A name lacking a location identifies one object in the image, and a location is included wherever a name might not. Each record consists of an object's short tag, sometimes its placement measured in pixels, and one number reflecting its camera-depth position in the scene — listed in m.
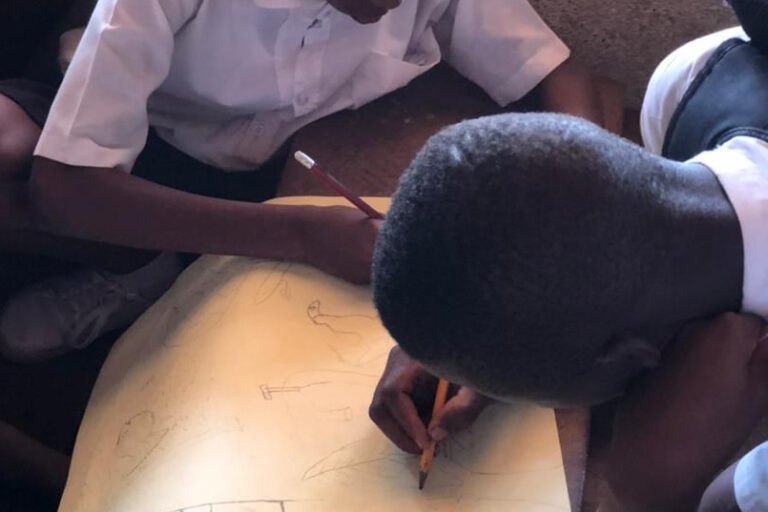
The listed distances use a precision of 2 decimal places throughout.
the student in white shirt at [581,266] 0.98
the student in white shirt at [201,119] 1.32
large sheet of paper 1.20
